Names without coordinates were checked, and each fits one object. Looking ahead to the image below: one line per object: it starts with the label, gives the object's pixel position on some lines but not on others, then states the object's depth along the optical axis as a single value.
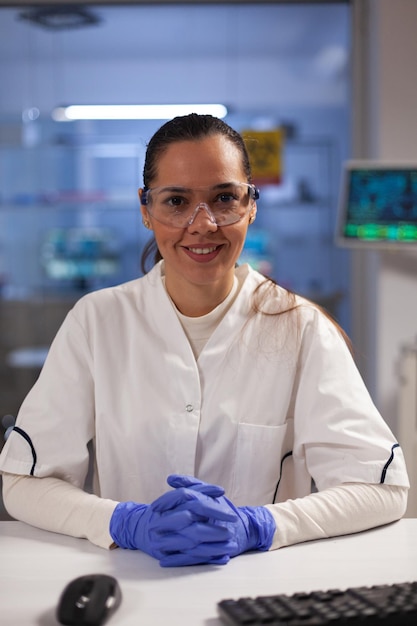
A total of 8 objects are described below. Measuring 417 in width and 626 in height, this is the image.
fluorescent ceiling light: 4.09
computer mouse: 1.01
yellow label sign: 4.12
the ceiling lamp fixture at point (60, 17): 4.07
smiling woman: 1.58
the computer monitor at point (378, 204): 3.60
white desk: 1.08
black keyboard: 0.98
